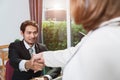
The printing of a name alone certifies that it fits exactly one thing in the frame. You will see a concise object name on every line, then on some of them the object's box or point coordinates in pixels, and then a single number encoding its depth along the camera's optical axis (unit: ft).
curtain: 12.01
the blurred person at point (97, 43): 1.47
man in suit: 5.55
